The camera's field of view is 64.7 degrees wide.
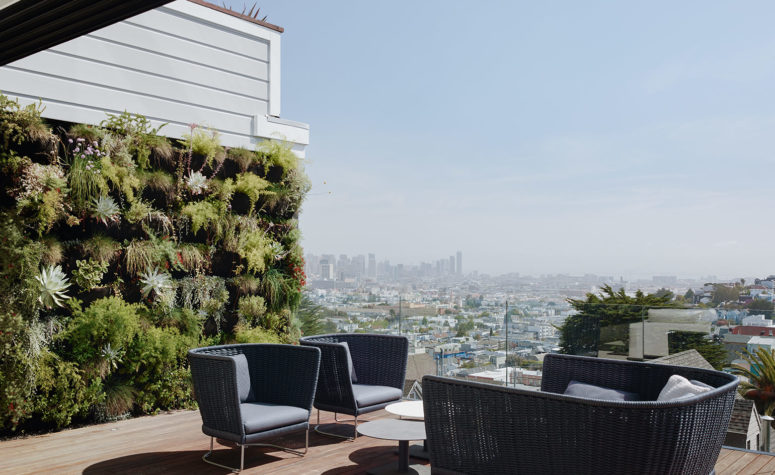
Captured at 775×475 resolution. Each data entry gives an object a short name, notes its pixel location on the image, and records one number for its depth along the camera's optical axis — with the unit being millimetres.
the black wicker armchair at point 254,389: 4152
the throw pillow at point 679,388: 3338
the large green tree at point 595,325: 5945
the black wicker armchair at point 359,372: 4938
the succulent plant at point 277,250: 6922
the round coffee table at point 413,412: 4328
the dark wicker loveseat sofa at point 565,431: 2766
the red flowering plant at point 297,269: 7137
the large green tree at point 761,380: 5164
